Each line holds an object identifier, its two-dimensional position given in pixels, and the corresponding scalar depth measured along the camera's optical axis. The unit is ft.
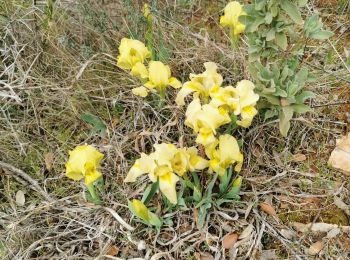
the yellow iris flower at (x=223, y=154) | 1.10
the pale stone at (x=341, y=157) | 1.24
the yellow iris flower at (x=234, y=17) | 1.33
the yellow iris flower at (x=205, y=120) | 1.07
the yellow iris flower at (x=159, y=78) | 1.24
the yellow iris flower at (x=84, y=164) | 1.11
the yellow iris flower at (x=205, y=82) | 1.17
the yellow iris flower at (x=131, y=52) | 1.28
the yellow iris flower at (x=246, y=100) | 1.12
